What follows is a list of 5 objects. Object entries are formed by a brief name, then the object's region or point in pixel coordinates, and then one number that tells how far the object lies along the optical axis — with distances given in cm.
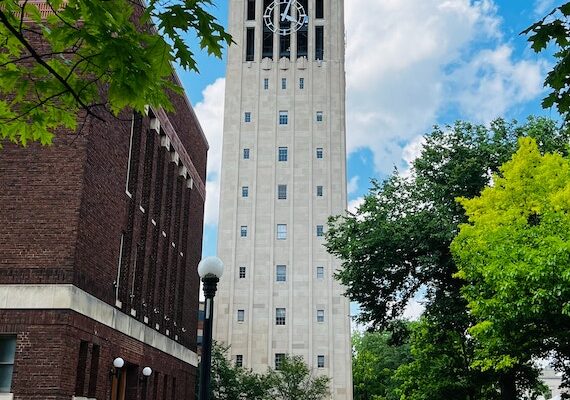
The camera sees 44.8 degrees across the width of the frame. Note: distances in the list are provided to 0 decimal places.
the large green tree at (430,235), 2950
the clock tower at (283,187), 6197
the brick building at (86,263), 1836
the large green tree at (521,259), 1884
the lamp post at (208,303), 1039
